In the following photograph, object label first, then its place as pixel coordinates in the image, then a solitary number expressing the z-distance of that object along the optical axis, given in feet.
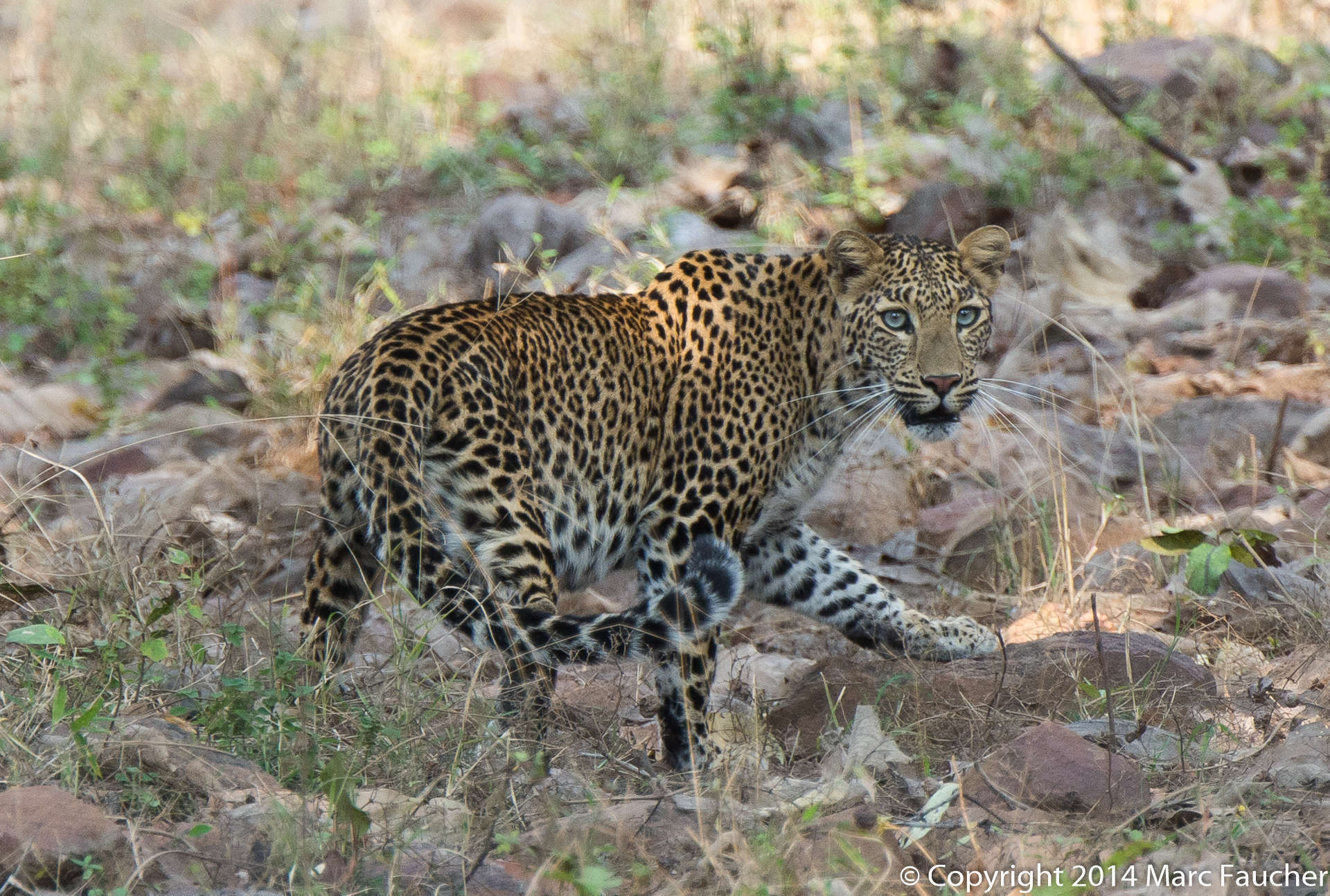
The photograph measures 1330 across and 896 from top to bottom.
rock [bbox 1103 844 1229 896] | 22.47
